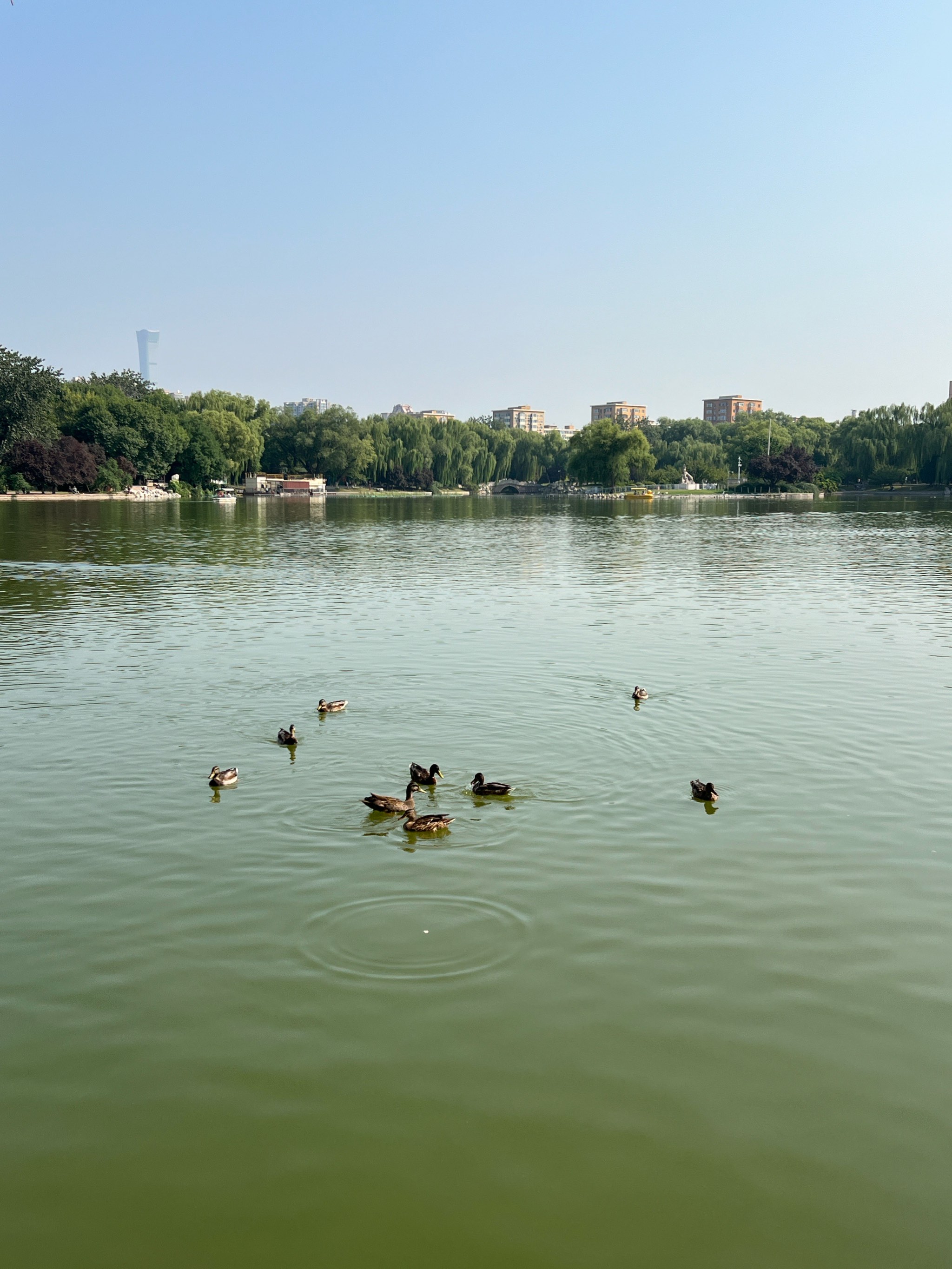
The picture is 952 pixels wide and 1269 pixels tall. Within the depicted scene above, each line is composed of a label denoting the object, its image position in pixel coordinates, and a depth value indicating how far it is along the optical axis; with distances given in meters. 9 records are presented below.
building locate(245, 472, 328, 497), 156.62
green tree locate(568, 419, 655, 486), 152.75
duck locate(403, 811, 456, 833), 10.09
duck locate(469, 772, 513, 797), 11.17
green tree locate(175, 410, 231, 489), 129.12
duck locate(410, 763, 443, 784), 11.35
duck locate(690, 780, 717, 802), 11.06
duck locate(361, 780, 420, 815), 10.58
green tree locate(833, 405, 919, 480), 147.88
